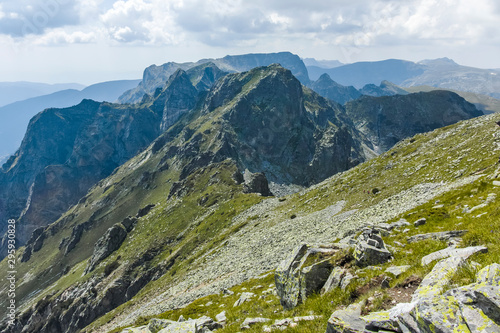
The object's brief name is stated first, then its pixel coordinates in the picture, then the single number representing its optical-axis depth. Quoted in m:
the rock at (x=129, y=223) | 168.45
